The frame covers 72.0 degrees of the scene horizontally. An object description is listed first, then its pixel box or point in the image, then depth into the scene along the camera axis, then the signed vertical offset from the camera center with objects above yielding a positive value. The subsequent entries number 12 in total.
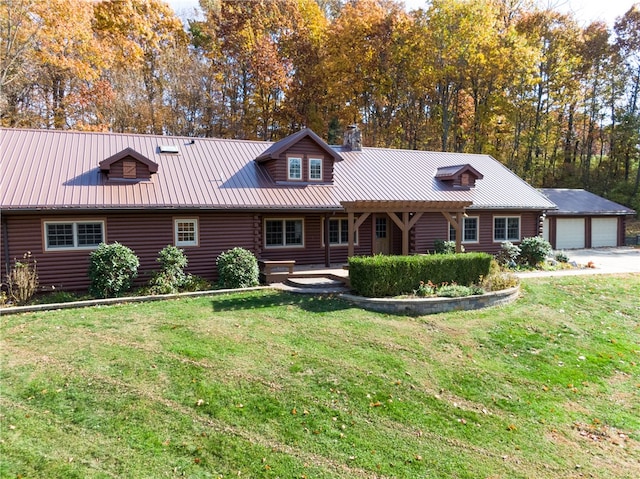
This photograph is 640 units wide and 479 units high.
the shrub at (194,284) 13.13 -1.72
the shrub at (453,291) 12.13 -1.87
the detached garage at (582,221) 26.11 +0.10
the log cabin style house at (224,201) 12.96 +0.88
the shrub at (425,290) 12.18 -1.82
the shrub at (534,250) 18.31 -1.13
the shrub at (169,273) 12.65 -1.36
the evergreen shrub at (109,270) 12.07 -1.13
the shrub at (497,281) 13.20 -1.74
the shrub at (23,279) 11.63 -1.34
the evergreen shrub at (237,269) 13.37 -1.29
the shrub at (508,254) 18.42 -1.29
